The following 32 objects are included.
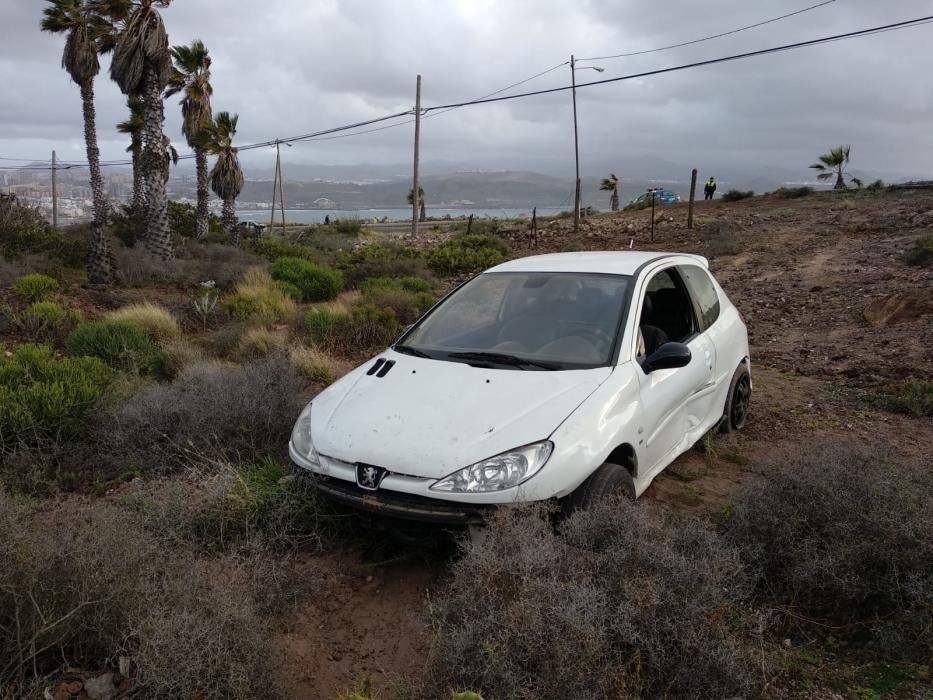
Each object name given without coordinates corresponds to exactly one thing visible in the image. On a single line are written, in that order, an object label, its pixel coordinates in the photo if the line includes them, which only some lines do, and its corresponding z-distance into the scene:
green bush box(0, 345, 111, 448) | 5.23
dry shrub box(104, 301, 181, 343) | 9.41
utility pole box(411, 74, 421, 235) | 29.97
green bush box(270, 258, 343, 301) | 13.68
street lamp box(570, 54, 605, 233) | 26.05
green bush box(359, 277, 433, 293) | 13.02
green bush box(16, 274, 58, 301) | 11.50
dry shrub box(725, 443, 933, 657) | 2.89
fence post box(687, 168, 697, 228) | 22.81
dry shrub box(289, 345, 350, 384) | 7.34
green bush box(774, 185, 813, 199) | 31.09
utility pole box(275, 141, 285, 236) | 46.20
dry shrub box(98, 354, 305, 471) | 4.96
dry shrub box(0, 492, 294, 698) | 2.35
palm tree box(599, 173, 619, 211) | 47.66
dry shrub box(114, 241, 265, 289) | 15.34
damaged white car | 3.23
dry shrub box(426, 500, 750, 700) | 2.28
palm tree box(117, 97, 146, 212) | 28.34
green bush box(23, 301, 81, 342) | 9.58
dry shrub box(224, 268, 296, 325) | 10.56
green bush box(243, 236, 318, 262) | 20.66
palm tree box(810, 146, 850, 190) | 35.47
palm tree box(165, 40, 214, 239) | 27.06
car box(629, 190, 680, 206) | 35.40
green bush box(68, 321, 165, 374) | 7.82
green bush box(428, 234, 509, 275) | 18.27
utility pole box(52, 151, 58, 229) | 56.52
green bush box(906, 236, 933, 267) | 12.89
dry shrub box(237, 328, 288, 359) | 8.30
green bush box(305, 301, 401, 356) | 9.02
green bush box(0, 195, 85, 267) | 15.52
